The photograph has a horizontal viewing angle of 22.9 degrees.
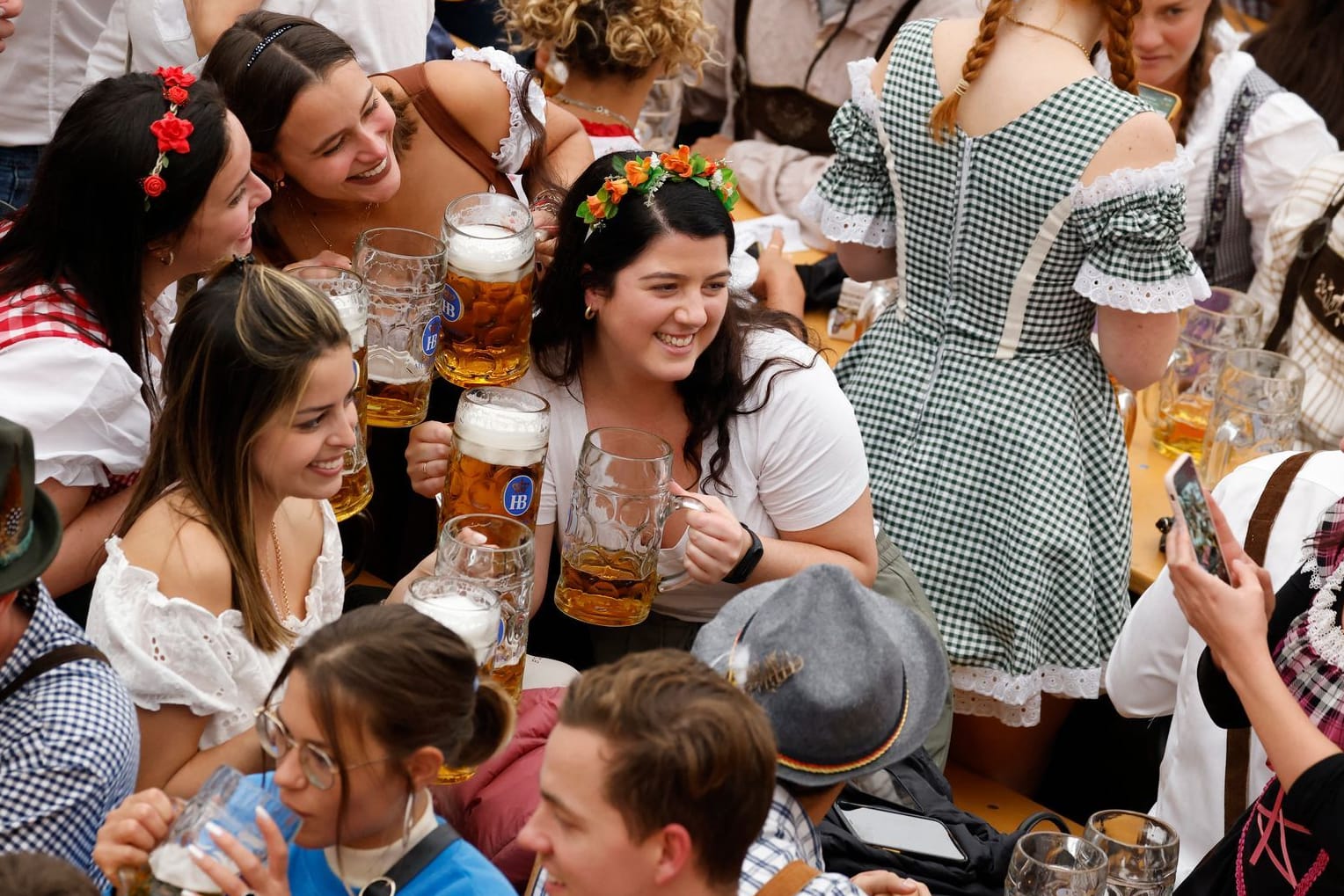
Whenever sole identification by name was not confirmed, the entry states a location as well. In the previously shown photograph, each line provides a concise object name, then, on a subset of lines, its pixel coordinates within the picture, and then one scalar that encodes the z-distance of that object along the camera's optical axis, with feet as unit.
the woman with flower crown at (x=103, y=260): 12.37
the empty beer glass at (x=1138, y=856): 12.37
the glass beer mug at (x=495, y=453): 12.28
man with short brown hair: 10.69
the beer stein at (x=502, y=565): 11.78
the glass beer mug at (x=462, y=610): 11.48
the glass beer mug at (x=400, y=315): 12.55
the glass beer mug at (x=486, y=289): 12.57
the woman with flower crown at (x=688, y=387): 13.00
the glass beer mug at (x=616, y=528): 12.40
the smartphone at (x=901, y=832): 12.63
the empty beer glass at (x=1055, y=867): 12.10
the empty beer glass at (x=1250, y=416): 15.30
